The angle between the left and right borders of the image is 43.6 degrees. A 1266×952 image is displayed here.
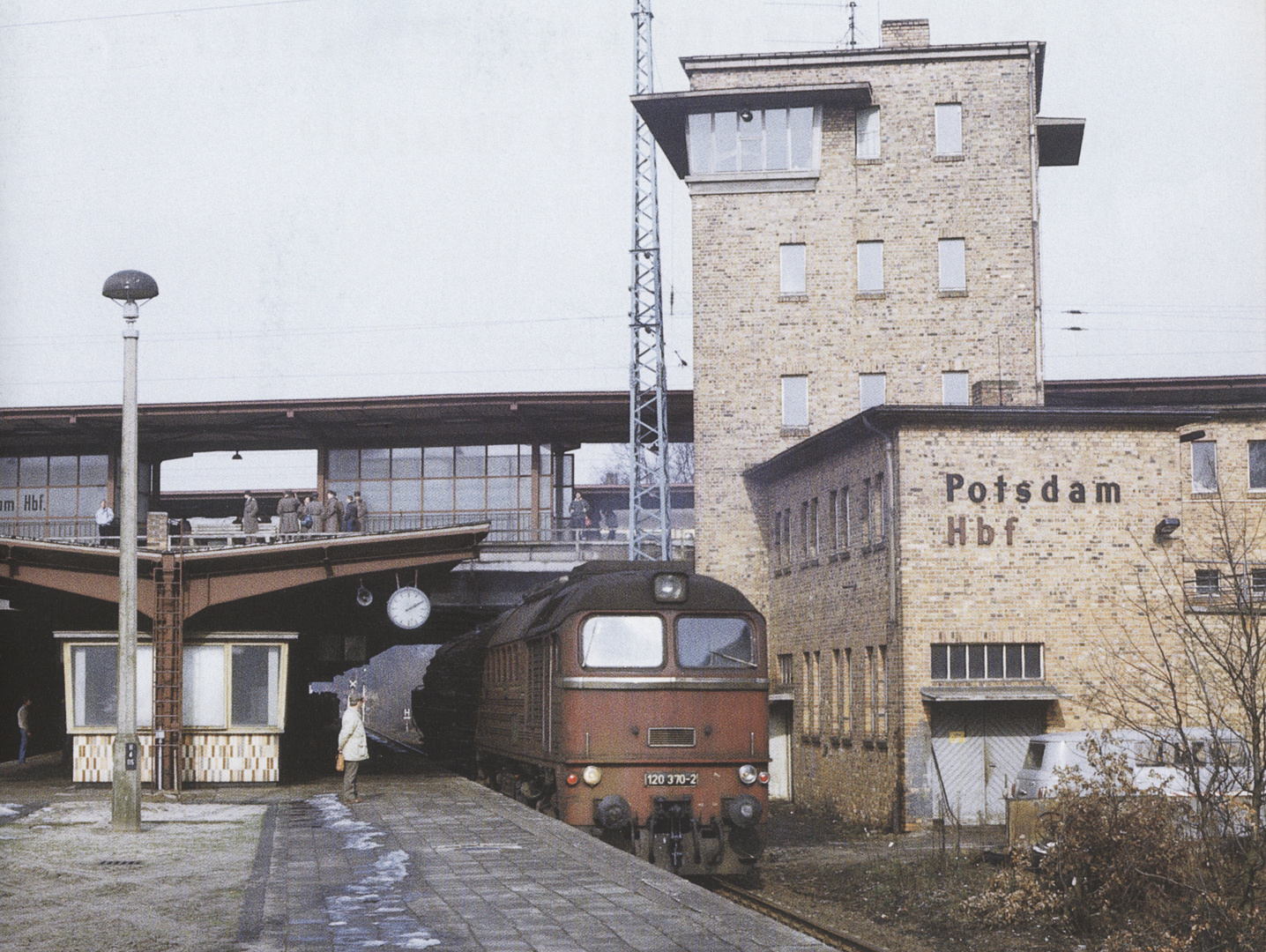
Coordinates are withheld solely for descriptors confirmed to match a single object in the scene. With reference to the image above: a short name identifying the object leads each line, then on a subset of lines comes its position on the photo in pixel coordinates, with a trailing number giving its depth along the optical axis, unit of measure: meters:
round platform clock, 27.16
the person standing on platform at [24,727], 32.16
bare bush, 13.17
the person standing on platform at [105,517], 37.28
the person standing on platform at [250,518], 34.88
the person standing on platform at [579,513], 41.06
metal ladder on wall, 23.16
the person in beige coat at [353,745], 21.00
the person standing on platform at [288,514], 33.47
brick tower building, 25.88
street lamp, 17.06
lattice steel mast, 38.12
